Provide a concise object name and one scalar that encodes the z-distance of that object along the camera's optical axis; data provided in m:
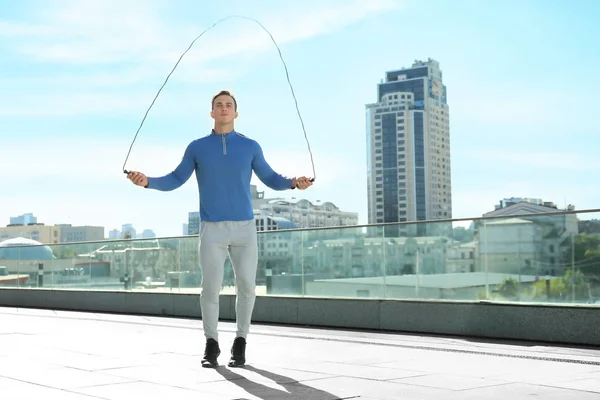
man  6.05
